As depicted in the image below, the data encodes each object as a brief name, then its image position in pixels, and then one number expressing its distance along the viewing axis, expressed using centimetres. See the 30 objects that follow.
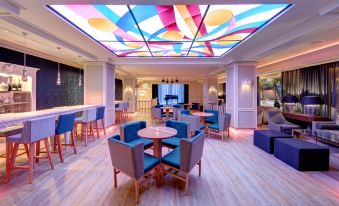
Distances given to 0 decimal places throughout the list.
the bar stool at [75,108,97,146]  495
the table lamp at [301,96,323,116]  575
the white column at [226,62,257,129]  714
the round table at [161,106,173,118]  883
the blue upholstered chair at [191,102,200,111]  1419
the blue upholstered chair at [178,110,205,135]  512
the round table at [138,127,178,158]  301
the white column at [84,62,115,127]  700
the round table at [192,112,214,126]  595
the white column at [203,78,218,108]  1300
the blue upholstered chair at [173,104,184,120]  784
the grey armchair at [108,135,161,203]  230
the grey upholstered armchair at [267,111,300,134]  544
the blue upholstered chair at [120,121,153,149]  357
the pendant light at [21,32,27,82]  372
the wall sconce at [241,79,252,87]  712
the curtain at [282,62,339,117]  574
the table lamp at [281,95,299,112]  654
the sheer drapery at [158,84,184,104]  1756
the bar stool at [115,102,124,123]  855
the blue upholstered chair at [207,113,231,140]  541
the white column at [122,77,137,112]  1298
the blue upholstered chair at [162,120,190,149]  353
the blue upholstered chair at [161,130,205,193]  247
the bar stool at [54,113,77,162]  367
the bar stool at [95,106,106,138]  558
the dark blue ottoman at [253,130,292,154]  431
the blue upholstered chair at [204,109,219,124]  653
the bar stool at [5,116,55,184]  286
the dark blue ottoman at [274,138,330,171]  336
